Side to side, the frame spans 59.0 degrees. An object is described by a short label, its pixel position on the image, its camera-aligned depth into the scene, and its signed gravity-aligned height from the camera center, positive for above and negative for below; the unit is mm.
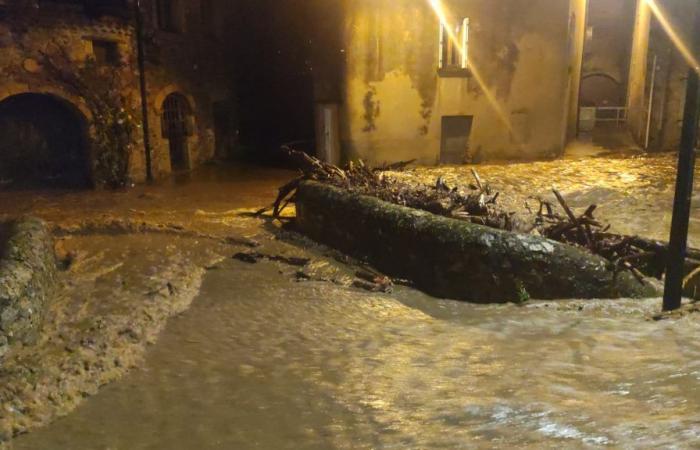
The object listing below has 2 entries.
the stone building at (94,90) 13406 +581
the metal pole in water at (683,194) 4660 -630
